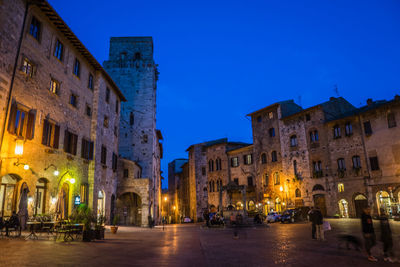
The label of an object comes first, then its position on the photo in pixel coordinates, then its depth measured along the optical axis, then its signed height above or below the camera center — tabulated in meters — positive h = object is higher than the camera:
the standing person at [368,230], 7.74 -0.86
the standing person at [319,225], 12.09 -1.03
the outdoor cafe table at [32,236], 12.04 -1.11
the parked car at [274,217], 29.77 -1.58
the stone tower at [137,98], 33.31 +12.60
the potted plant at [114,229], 17.32 -1.31
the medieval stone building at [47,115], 13.19 +5.32
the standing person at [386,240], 7.56 -1.09
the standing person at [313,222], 12.38 -0.93
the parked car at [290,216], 27.83 -1.41
